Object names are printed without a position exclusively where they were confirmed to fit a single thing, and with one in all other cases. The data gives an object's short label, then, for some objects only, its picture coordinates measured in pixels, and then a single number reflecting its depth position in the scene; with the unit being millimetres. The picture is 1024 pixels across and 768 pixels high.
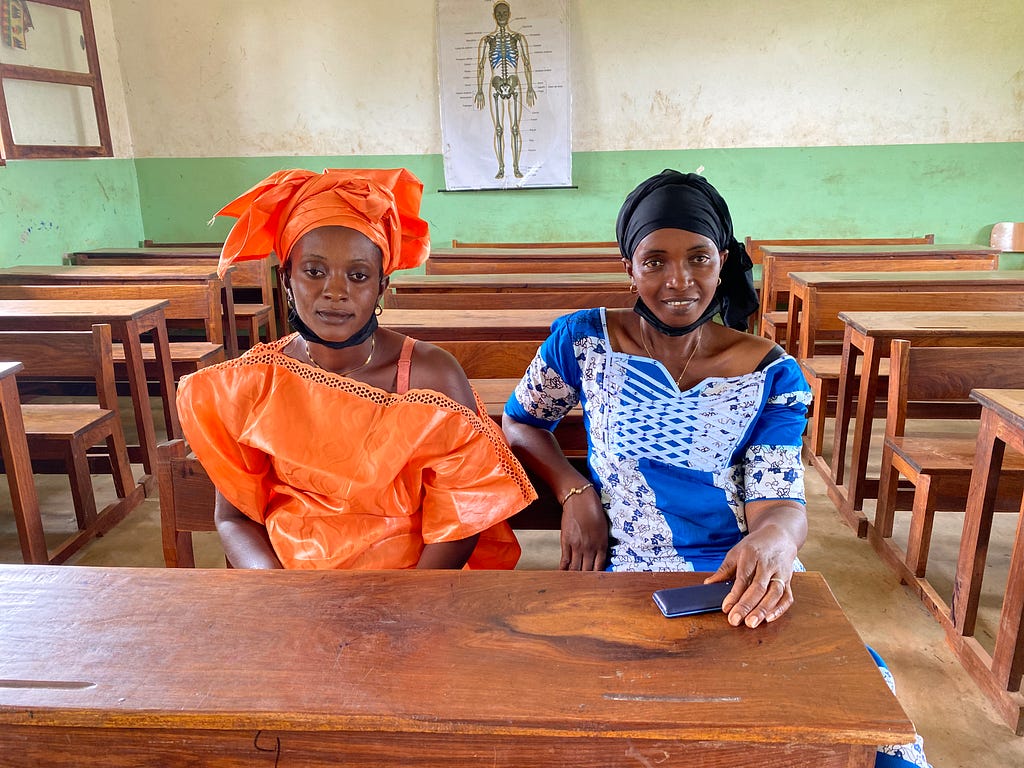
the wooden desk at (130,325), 3004
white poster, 5910
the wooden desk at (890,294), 3250
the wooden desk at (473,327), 2699
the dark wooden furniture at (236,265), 4878
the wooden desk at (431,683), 708
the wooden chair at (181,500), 1397
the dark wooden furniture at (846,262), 4441
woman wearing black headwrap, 1299
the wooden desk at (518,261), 4340
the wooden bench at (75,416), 2703
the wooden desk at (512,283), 3570
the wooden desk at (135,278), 4336
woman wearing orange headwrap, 1258
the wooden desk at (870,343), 2607
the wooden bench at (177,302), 3623
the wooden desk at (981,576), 1769
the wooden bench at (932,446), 2260
